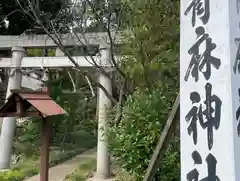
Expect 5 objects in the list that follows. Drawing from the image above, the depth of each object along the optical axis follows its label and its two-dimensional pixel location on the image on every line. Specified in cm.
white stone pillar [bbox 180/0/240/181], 181
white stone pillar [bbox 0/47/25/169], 784
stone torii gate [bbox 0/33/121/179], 707
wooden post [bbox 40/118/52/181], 417
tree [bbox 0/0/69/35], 1111
